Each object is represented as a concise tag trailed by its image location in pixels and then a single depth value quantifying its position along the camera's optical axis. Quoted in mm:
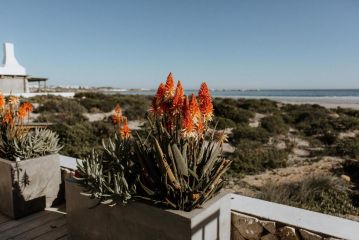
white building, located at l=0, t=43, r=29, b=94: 28172
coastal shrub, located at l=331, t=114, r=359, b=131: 13011
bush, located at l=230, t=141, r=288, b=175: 6863
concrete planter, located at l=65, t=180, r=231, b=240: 1812
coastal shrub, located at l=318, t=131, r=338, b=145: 10172
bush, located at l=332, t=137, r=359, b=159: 8080
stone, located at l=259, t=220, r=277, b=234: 2174
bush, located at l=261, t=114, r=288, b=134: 11555
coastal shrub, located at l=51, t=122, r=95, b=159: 7358
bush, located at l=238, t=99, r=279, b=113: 20188
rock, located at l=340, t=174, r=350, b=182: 6052
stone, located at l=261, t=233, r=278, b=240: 2178
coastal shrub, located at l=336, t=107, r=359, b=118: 20016
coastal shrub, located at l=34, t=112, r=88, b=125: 12817
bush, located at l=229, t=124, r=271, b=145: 9852
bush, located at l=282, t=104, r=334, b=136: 12102
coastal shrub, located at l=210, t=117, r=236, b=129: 11680
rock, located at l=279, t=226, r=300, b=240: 2086
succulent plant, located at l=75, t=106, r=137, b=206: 2043
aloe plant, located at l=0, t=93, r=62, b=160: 3248
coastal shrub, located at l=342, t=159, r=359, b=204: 5906
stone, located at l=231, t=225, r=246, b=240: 2326
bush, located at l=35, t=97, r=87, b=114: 17516
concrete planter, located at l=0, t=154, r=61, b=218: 3049
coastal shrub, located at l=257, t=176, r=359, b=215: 4311
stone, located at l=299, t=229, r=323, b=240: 1980
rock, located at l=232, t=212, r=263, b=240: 2238
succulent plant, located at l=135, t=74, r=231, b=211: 1914
